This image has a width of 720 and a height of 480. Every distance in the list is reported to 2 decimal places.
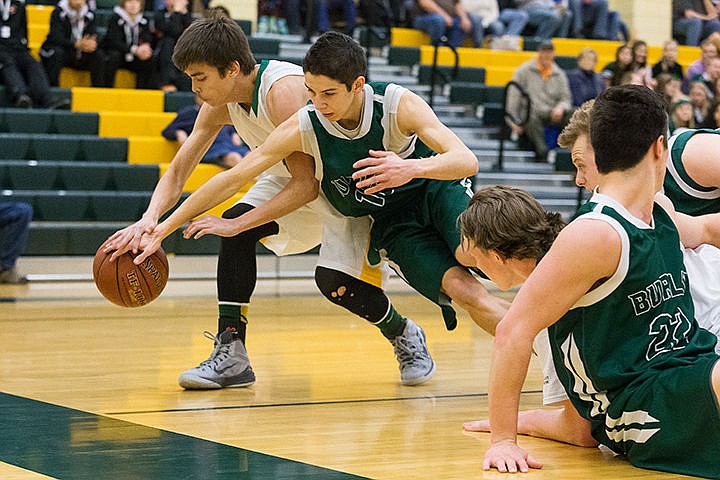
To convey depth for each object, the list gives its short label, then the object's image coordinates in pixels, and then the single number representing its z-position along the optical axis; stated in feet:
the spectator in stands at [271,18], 38.17
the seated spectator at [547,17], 41.52
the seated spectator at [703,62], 36.65
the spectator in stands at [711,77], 34.86
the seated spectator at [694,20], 44.83
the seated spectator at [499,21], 39.50
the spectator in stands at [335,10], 36.91
